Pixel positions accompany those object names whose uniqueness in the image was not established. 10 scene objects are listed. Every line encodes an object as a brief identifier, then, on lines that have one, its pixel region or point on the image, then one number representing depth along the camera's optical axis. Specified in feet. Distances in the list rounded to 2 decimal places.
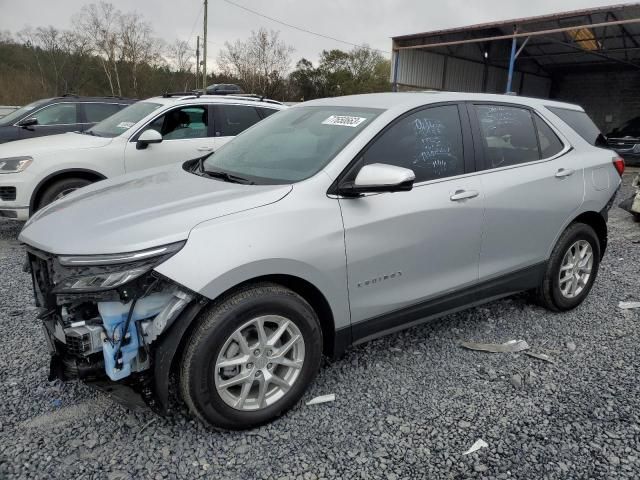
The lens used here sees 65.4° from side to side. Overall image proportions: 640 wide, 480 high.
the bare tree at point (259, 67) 134.72
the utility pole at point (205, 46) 89.79
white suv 18.78
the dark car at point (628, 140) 46.80
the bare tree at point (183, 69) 138.14
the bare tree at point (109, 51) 132.16
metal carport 56.39
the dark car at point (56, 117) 28.07
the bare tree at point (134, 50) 136.87
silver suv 7.39
